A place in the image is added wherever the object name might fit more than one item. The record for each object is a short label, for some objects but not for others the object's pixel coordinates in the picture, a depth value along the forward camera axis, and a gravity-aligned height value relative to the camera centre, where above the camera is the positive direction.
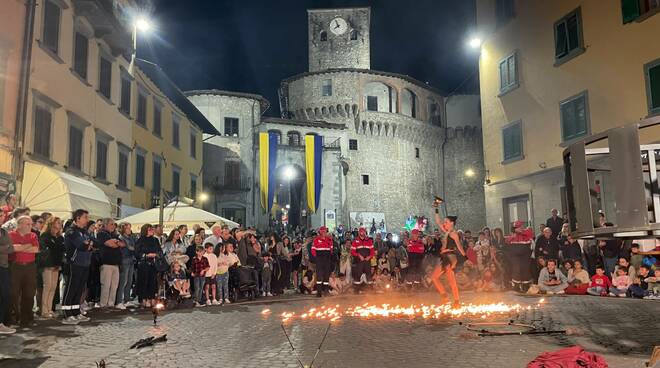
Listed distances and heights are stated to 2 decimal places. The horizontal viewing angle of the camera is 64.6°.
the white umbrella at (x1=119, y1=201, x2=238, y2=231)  16.55 +0.68
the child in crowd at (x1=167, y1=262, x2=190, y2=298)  12.57 -0.99
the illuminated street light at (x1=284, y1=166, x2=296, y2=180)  47.41 +5.89
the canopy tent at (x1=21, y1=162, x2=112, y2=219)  14.01 +1.33
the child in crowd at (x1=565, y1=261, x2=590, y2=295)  14.28 -1.31
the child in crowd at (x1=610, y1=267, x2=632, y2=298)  13.37 -1.31
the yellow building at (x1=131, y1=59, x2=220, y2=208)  25.27 +5.56
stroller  14.38 -1.22
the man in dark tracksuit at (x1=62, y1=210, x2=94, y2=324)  10.03 -0.42
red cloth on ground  4.27 -1.06
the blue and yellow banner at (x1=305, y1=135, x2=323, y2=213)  41.41 +5.72
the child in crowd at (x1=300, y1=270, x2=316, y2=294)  16.19 -1.45
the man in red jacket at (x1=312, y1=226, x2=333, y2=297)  15.46 -0.54
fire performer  11.42 -0.40
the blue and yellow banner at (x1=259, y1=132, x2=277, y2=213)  39.06 +5.31
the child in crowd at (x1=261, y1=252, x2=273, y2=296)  15.60 -1.11
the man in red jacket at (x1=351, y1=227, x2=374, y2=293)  16.25 -0.61
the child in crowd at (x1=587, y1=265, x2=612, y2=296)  13.77 -1.37
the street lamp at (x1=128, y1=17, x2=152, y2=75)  23.41 +8.83
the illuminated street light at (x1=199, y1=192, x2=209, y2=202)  36.28 +2.95
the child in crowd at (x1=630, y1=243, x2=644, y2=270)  13.72 -0.74
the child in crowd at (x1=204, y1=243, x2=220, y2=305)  13.13 -0.87
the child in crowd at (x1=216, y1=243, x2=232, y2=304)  13.43 -1.00
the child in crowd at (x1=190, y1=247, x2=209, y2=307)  12.89 -0.84
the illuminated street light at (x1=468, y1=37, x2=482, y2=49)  24.55 +9.04
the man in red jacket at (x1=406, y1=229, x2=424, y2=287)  16.89 -0.77
